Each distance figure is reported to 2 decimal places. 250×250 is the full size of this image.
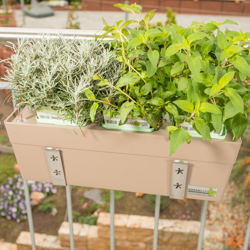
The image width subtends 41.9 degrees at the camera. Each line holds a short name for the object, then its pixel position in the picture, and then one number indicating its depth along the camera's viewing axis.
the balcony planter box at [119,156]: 0.87
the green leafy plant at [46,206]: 4.58
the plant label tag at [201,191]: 0.93
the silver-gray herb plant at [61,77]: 0.83
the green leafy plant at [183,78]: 0.75
